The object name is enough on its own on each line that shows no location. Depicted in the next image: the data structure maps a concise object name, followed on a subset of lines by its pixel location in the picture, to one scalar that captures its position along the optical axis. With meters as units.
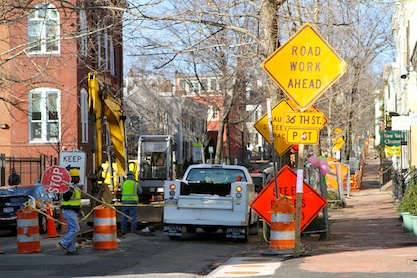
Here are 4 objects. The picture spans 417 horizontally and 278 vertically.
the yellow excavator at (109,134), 20.52
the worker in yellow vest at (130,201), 20.66
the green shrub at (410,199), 20.30
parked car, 21.89
